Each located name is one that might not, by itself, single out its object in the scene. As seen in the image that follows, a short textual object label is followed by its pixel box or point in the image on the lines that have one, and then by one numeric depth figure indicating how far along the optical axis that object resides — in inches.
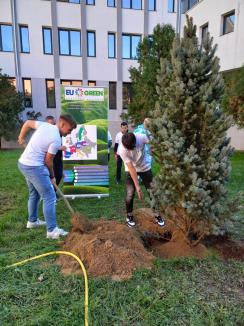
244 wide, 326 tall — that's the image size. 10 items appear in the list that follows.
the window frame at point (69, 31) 702.8
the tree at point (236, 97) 459.5
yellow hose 103.5
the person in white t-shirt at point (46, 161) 141.9
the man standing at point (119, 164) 289.6
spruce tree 111.9
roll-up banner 220.1
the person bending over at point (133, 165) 152.0
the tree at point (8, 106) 619.5
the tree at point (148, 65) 464.1
